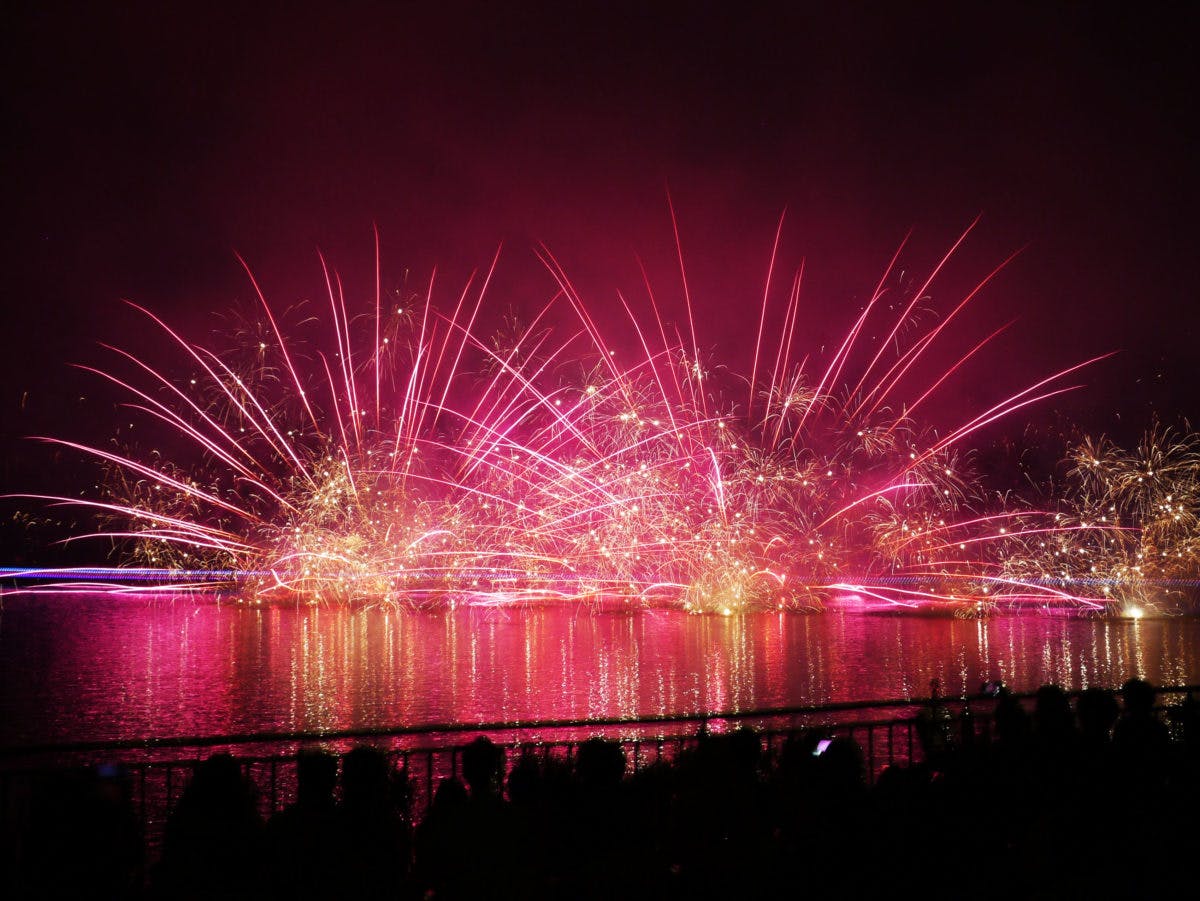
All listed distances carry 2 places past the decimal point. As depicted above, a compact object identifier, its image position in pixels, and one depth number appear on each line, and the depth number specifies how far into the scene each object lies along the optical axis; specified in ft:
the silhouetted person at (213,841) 15.08
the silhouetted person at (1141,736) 20.44
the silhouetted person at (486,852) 15.34
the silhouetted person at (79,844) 14.96
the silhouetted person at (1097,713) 22.61
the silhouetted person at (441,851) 15.55
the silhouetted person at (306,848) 15.39
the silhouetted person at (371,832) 15.79
